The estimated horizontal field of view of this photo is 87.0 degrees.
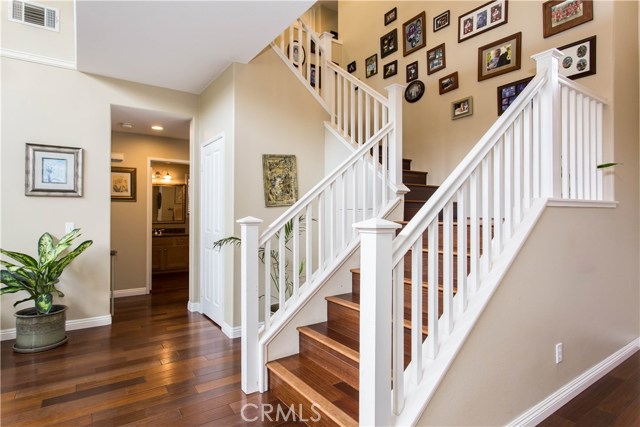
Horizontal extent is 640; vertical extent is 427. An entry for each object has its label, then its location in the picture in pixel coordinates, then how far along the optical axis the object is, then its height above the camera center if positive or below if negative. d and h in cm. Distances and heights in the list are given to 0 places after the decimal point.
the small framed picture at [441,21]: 381 +221
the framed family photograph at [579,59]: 264 +124
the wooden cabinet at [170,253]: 648 -79
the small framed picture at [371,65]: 482 +215
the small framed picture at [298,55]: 367 +177
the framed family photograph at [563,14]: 269 +166
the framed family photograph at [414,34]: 410 +224
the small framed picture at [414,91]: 413 +152
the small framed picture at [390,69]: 450 +195
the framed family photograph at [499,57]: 320 +154
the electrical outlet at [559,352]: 212 -88
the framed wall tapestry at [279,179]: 347 +36
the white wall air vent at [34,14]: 321 +194
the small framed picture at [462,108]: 357 +113
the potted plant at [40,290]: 290 -67
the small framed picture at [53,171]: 325 +43
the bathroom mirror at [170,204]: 705 +20
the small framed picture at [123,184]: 484 +43
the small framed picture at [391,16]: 449 +266
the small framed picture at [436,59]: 387 +179
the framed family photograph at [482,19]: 332 +200
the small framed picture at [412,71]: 421 +178
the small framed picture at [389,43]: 448 +231
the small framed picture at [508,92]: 314 +115
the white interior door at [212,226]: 353 -14
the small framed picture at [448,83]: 372 +146
